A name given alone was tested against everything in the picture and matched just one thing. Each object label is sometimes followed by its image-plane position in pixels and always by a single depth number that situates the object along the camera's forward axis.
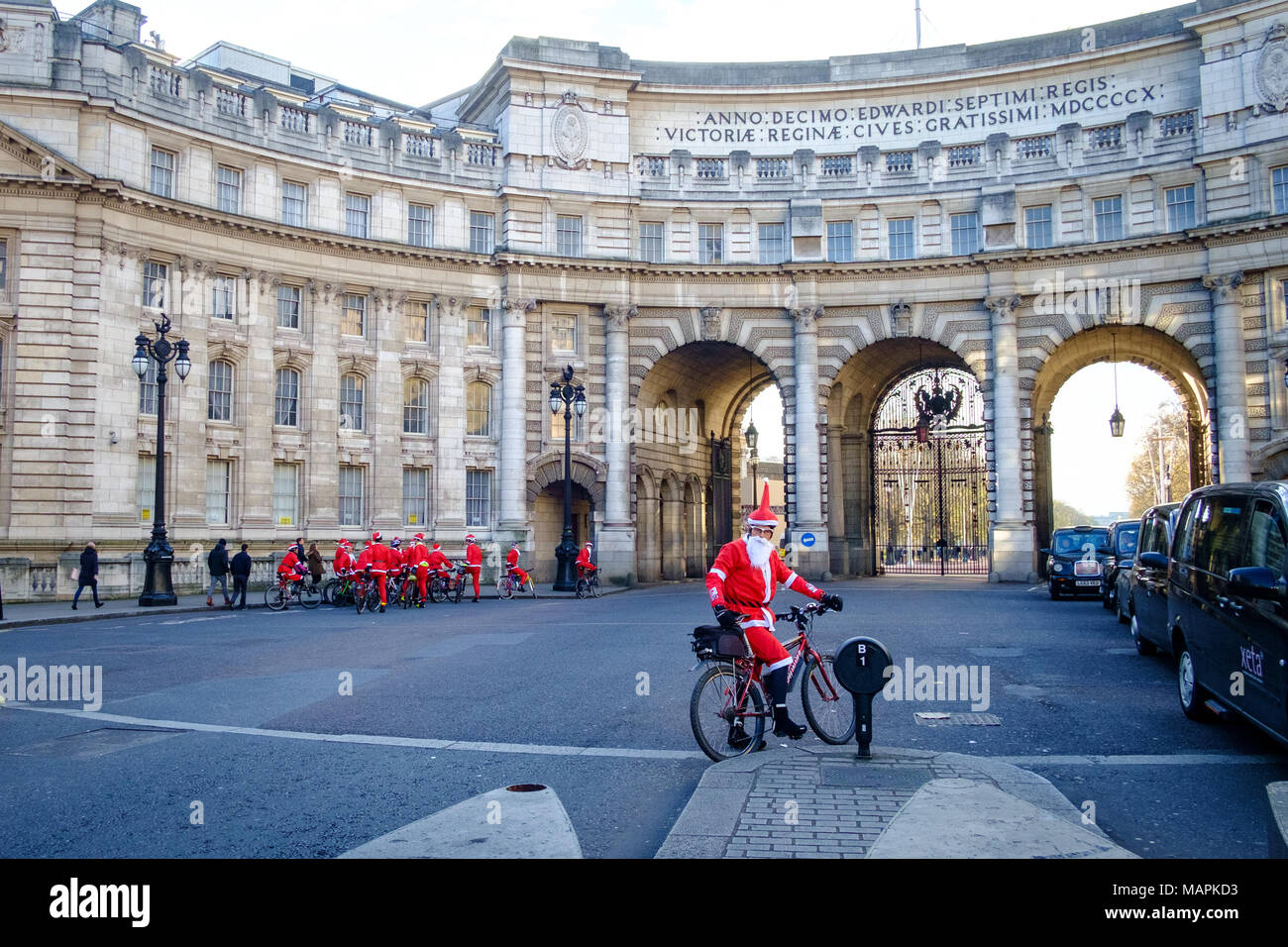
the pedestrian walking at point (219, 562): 26.39
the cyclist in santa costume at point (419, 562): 26.72
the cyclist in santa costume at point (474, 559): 28.53
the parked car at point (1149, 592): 12.84
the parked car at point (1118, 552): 21.05
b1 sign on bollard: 7.55
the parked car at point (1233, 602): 7.25
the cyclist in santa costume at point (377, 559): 24.53
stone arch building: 31.17
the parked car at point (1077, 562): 26.78
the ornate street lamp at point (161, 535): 25.09
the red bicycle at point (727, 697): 7.84
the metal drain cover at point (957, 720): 9.63
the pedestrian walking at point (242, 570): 25.91
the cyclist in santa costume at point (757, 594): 8.05
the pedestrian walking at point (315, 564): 28.22
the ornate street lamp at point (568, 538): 31.19
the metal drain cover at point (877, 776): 6.80
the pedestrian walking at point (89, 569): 24.06
